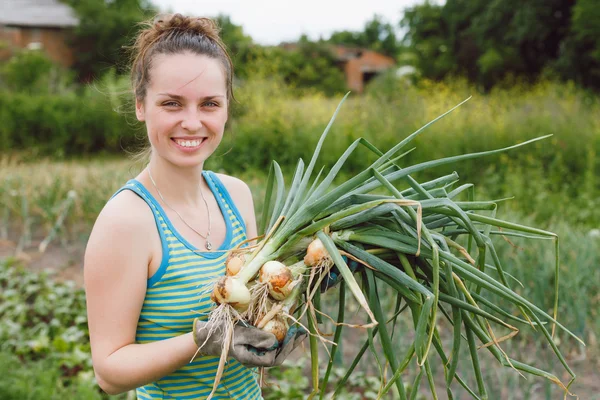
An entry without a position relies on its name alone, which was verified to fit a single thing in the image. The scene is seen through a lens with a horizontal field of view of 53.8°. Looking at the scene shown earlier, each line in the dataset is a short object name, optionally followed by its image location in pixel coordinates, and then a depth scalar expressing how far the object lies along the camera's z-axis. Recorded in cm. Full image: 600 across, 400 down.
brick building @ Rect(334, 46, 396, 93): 3488
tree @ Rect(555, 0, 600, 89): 1194
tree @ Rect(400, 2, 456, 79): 1756
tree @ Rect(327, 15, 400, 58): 5531
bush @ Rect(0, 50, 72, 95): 1359
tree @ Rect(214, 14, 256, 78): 1669
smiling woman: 123
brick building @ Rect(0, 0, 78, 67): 2098
